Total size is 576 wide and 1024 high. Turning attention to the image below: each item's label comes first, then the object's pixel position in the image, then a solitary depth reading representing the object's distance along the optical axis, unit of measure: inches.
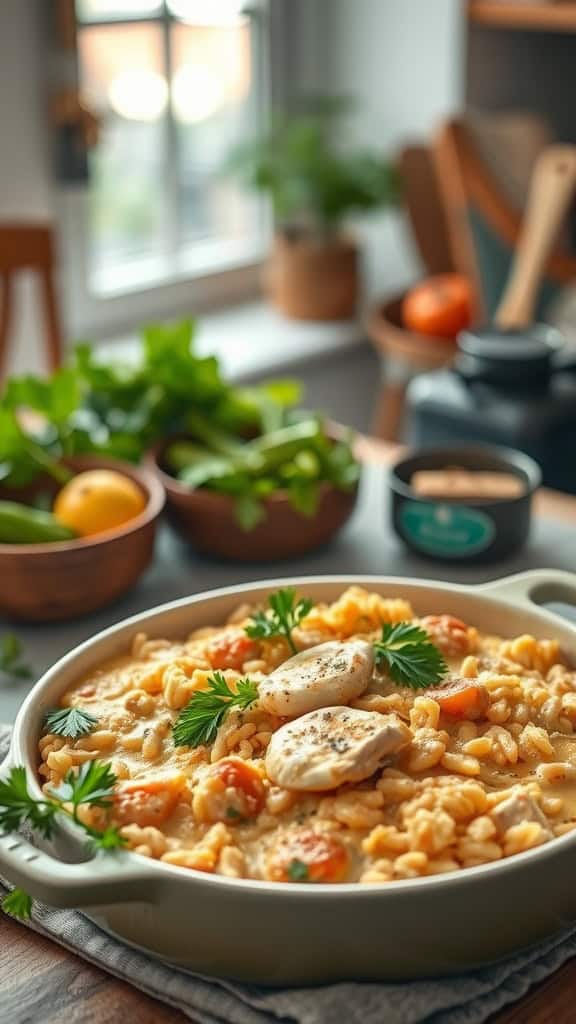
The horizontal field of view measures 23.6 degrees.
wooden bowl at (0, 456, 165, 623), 52.6
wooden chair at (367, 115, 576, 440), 104.0
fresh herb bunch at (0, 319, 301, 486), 62.4
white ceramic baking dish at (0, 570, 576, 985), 31.5
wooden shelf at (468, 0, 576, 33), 107.2
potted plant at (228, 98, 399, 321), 119.4
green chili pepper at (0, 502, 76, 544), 54.1
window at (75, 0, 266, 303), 113.9
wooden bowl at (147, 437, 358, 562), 58.4
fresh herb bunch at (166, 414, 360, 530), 58.0
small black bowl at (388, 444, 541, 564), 58.1
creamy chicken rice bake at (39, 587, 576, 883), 34.0
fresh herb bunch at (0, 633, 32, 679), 50.7
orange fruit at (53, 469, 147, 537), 56.1
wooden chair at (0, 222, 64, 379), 88.7
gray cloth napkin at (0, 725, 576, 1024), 32.9
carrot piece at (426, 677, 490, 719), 39.4
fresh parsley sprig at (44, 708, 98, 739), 39.5
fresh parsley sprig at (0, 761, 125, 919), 34.0
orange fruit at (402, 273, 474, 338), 107.6
